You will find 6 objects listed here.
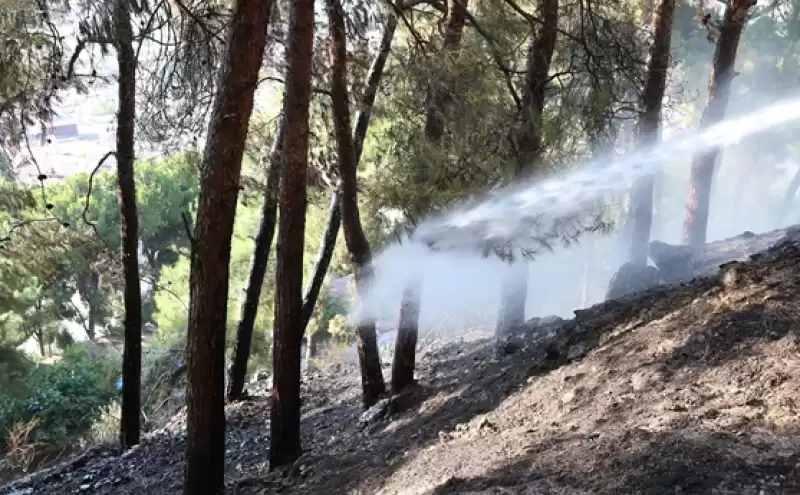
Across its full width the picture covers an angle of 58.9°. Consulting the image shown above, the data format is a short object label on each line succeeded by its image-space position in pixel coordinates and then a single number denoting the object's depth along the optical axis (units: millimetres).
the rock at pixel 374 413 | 8602
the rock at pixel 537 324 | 10883
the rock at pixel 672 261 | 12277
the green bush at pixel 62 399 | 19438
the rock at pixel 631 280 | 12227
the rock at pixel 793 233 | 9937
